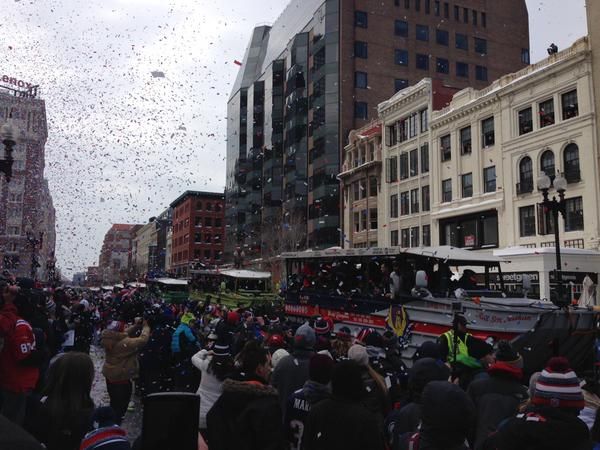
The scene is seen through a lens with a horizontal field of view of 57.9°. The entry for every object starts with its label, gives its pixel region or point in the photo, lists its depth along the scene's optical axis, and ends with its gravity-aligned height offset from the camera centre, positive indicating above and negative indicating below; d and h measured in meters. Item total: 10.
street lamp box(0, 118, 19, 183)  15.99 +4.40
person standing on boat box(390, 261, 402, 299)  13.41 +0.18
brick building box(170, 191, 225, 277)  104.00 +12.01
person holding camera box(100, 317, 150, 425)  7.46 -1.05
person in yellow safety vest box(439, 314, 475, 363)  6.90 -0.64
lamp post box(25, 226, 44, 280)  41.00 +3.46
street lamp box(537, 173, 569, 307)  16.24 +3.18
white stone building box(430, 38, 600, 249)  27.02 +7.72
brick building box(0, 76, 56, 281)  84.06 +17.46
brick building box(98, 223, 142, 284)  174.75 +12.37
